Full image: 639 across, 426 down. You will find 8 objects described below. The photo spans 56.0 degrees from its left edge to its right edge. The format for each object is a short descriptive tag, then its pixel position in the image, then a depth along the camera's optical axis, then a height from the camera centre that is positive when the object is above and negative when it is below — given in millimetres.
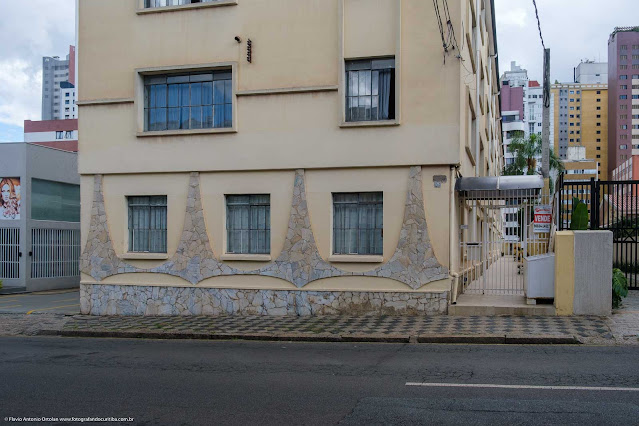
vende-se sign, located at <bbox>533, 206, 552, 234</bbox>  13211 +19
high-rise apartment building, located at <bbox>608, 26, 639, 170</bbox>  115375 +24682
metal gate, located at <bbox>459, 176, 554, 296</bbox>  13586 -555
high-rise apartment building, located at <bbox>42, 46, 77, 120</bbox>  145750 +32958
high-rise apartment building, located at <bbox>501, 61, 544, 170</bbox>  100562 +23526
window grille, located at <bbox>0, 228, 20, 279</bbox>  22469 -1362
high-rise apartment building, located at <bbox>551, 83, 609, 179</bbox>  139000 +24248
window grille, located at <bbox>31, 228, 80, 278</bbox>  22969 -1419
